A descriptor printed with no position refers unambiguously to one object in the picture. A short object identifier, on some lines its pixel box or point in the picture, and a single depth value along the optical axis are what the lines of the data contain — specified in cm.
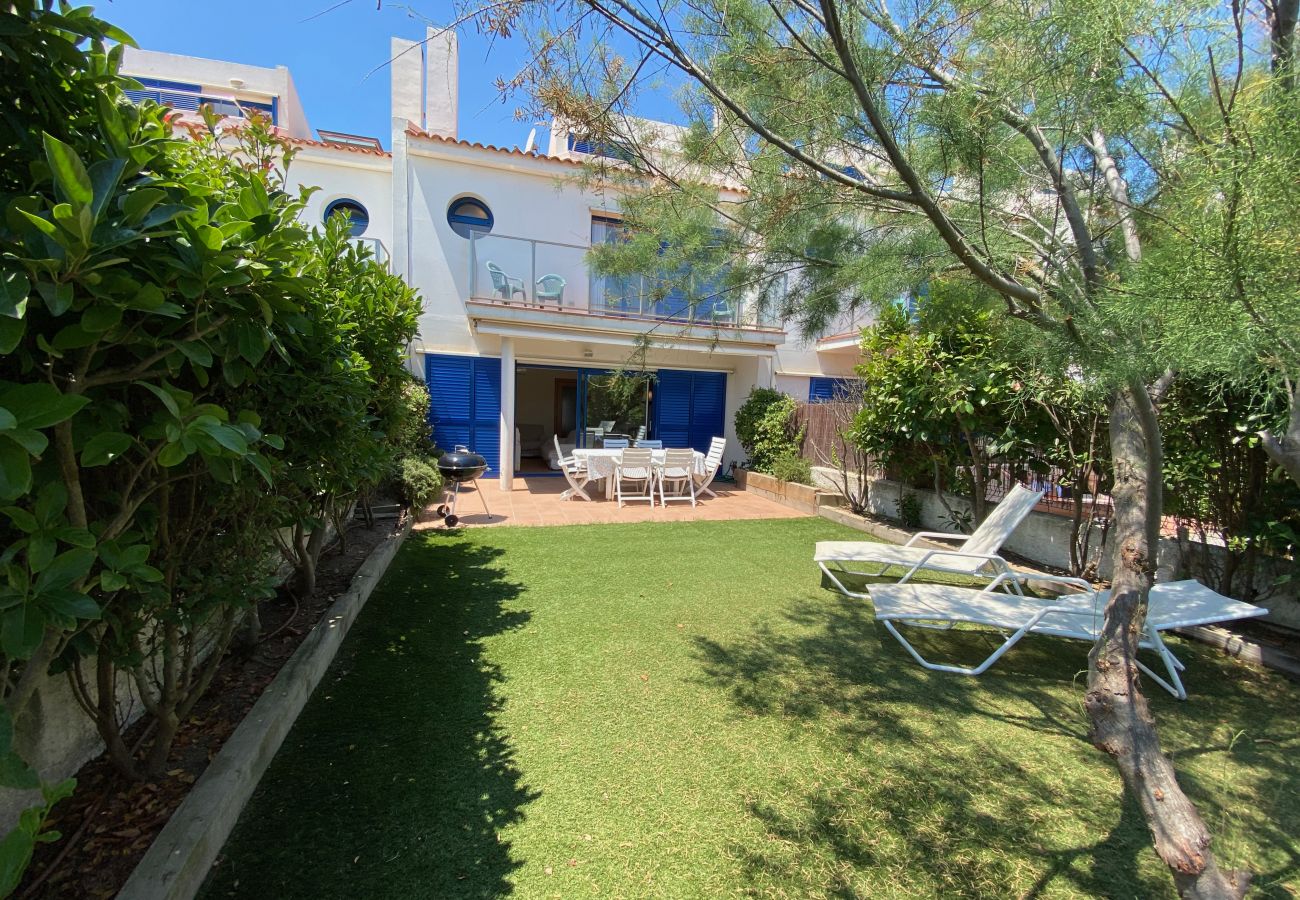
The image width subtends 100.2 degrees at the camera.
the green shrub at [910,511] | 785
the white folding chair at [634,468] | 930
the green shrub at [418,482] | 746
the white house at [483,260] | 1022
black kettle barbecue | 766
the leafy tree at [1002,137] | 177
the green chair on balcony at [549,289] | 1045
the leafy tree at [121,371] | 100
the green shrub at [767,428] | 1115
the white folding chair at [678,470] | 948
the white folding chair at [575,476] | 985
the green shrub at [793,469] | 1015
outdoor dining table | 963
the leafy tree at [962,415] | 554
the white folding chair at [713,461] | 1015
